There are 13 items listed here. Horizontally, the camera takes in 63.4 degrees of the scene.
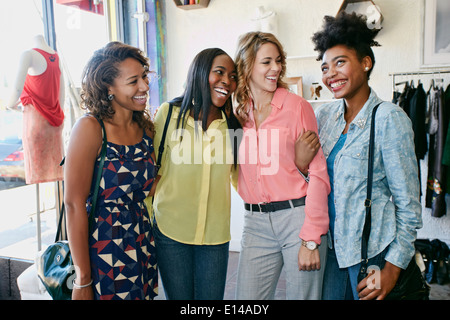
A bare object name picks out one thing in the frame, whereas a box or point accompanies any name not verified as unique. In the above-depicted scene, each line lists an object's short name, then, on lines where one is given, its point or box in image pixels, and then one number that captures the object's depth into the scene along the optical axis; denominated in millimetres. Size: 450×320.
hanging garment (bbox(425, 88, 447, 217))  3047
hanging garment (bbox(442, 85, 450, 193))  3002
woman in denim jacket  1246
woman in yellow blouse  1449
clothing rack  3126
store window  2375
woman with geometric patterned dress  1262
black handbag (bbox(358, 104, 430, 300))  1275
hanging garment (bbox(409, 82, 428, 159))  3115
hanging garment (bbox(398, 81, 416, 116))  3170
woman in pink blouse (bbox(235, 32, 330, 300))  1322
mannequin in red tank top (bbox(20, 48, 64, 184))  2270
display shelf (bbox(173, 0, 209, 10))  3786
